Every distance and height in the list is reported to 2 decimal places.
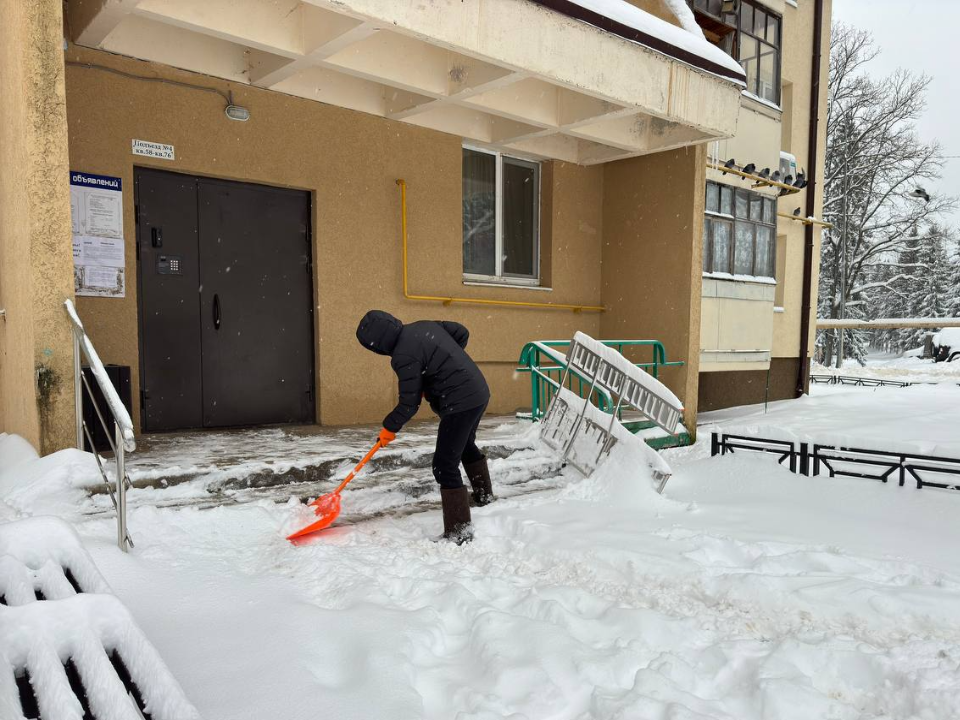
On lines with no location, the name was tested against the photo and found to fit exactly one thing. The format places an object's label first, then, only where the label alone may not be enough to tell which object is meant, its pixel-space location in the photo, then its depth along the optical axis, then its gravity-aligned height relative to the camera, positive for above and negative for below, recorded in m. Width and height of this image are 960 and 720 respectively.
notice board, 5.44 +0.59
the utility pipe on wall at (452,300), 7.31 +0.10
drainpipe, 12.80 +2.32
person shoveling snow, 4.30 -0.51
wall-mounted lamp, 6.10 +1.77
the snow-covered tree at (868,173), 27.36 +5.66
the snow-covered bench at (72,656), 1.81 -0.99
